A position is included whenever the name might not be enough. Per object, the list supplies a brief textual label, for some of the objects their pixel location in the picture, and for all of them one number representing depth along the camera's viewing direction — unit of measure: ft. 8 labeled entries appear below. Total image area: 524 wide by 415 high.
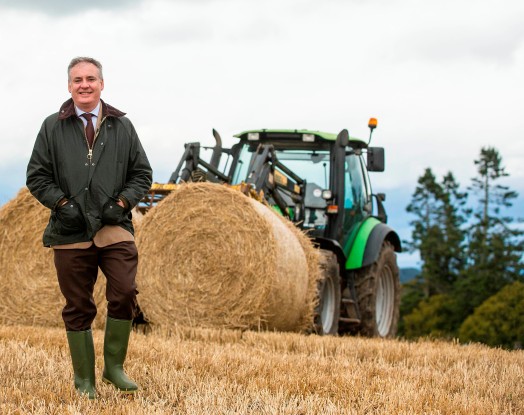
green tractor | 48.94
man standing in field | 22.62
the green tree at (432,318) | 237.63
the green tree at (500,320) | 213.76
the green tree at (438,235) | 261.81
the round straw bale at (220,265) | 40.70
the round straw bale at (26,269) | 44.70
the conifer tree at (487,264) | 239.02
